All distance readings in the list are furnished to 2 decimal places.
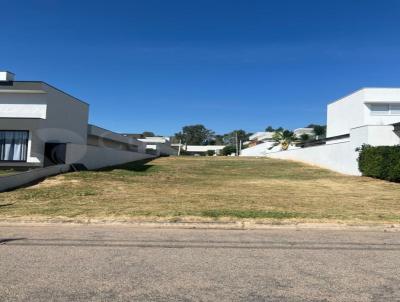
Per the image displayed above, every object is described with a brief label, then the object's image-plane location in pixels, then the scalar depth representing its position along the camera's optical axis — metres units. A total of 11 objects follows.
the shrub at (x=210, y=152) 105.44
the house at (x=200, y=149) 113.79
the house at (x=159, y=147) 59.99
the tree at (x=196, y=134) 144.00
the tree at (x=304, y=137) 52.61
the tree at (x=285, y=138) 52.94
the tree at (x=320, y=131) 70.32
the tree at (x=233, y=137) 125.80
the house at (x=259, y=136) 93.07
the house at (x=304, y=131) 74.72
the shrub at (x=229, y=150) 99.12
